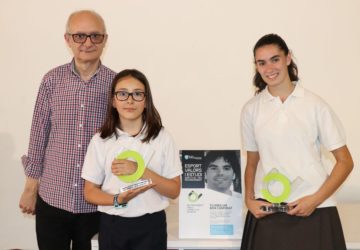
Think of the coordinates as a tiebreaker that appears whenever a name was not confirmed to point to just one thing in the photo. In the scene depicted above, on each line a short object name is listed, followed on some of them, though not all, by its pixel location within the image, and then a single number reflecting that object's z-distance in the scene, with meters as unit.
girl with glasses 1.83
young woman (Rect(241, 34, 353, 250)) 1.82
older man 2.05
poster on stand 2.14
